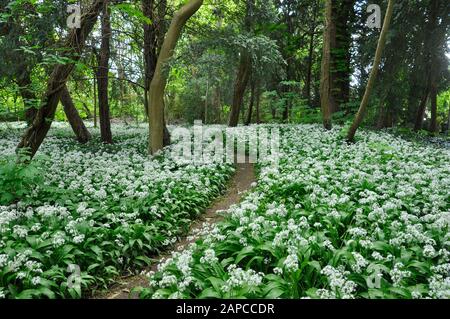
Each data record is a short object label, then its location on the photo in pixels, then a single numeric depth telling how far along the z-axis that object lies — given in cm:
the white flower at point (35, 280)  416
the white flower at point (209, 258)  457
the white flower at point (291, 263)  407
